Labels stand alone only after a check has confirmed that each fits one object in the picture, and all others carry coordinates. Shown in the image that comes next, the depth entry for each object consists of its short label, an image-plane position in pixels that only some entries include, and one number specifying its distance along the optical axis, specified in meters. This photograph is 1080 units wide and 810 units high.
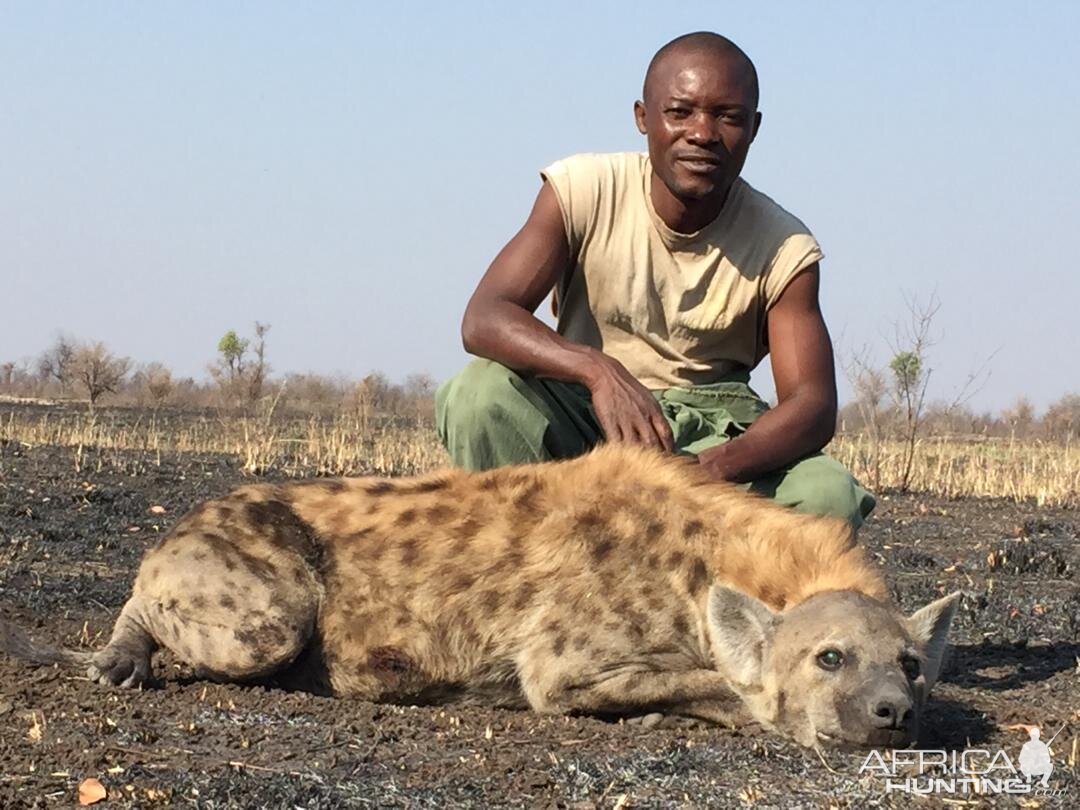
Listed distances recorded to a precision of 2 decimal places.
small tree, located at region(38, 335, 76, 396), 33.19
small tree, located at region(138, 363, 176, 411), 30.30
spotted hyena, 3.63
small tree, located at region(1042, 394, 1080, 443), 29.43
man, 4.25
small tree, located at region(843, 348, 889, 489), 13.34
